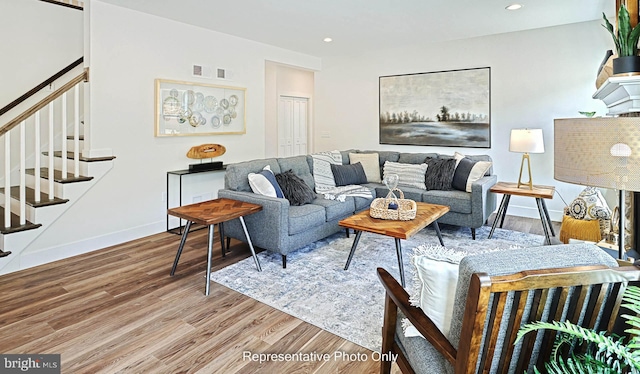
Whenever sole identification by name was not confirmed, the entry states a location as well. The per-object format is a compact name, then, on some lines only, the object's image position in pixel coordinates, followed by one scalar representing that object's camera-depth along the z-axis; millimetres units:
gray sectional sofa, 3365
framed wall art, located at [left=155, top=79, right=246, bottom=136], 4488
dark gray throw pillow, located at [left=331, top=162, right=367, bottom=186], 4938
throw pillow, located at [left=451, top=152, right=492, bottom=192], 4445
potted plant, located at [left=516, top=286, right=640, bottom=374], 799
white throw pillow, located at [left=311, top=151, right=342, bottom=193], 4664
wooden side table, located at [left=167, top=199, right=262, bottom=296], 2925
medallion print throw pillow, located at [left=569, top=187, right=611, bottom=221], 3695
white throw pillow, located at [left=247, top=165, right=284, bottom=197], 3594
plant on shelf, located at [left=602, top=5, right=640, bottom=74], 1704
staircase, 3293
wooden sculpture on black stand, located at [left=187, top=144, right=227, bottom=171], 4754
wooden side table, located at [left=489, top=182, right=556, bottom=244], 4098
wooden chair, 955
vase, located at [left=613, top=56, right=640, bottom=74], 1698
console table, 4538
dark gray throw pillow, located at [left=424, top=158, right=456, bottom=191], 4617
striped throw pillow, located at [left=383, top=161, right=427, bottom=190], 4844
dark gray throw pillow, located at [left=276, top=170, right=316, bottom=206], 3865
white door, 7637
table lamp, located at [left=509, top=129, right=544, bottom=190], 4324
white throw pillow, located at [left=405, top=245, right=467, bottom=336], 1255
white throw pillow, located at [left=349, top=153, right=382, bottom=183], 5344
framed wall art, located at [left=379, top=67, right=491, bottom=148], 5480
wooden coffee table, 2949
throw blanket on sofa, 4230
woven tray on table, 3242
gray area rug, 2482
